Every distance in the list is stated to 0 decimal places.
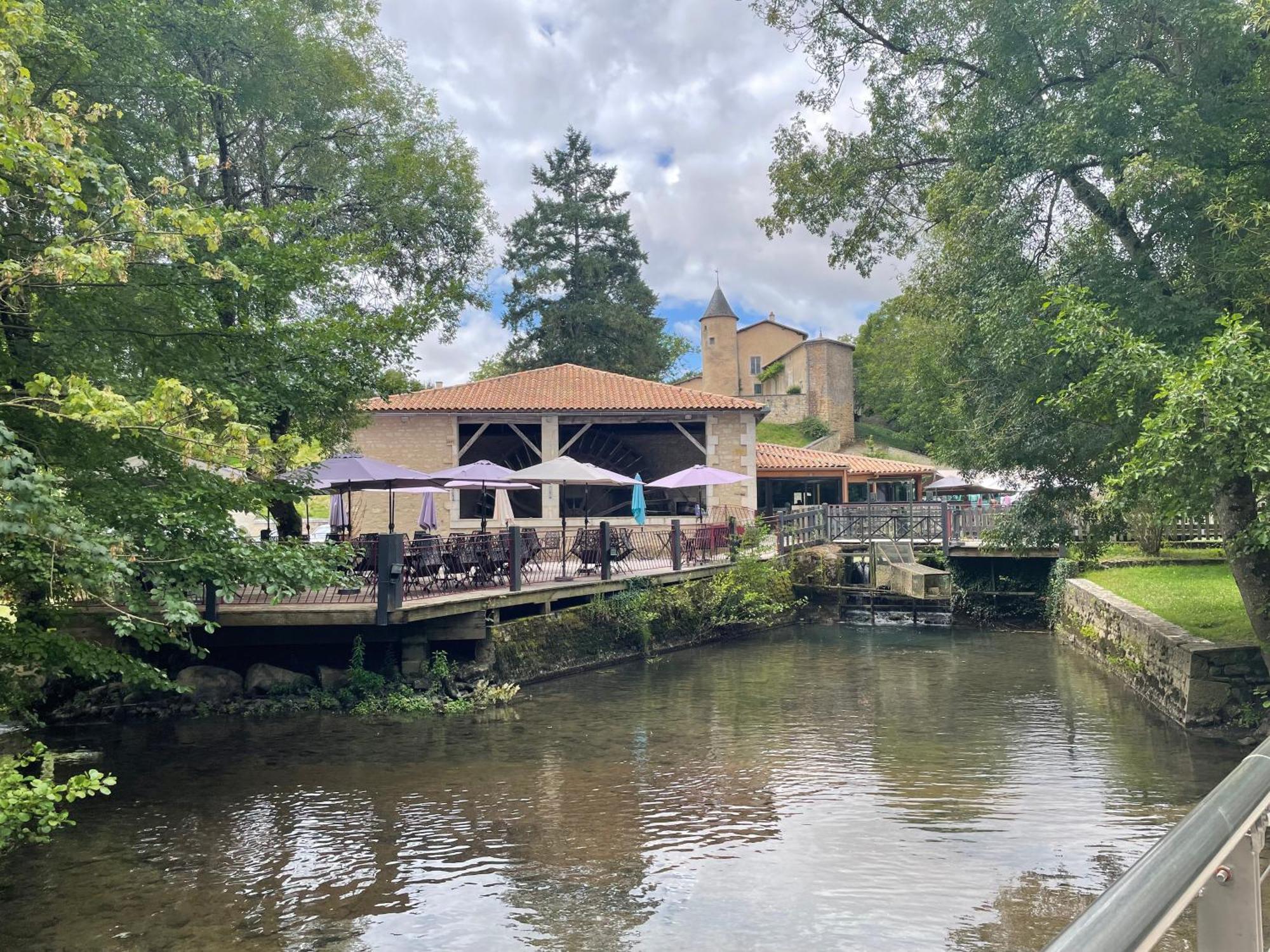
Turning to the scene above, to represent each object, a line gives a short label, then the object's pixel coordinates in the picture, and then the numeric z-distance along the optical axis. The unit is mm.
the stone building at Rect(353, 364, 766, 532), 23594
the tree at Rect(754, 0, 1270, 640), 9227
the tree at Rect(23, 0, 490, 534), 7680
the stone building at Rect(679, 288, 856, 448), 48031
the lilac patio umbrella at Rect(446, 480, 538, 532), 17328
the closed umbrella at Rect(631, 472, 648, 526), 19172
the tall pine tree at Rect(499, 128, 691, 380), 36906
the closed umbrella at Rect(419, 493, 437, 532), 17234
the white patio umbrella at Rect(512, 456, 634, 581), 15828
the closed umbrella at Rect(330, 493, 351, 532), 18016
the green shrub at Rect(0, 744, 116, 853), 4684
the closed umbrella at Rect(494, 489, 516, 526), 20688
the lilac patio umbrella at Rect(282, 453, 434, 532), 13469
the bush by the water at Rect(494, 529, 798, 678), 14016
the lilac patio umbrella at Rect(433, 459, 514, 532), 16391
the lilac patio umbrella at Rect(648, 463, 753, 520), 19219
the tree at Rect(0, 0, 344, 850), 4633
